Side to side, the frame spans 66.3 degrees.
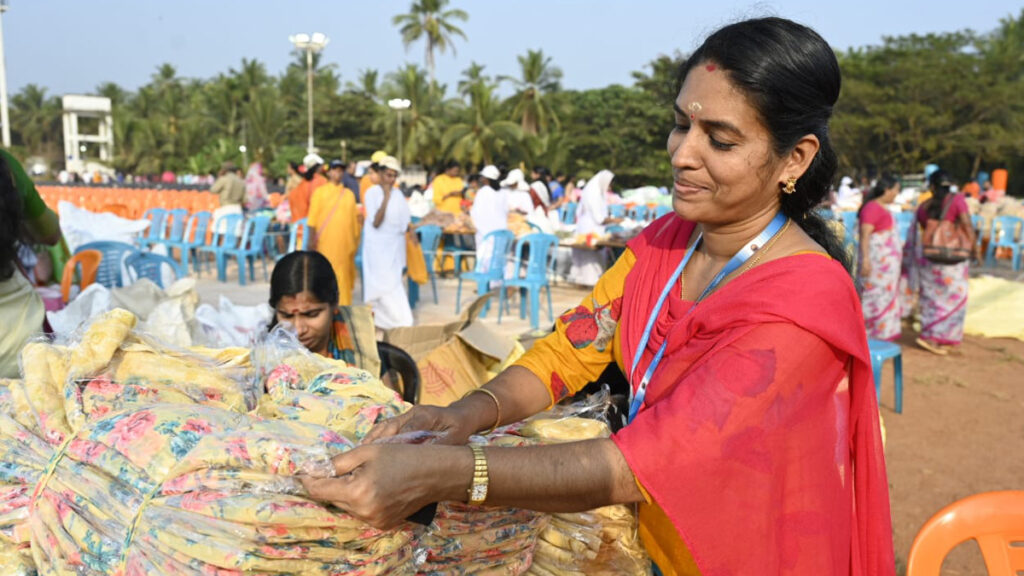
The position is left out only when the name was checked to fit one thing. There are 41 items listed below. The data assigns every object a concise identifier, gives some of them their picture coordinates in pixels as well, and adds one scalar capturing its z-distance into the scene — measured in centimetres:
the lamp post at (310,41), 1895
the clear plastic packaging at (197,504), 105
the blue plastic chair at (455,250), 1128
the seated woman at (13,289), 220
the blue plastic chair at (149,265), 574
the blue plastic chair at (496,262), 858
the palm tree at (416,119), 4101
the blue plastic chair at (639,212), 1766
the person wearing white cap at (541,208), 1118
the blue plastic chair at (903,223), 1381
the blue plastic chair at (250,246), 1051
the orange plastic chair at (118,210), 1391
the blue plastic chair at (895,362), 525
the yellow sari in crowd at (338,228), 751
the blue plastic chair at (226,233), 1078
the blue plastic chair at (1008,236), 1327
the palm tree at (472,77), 4706
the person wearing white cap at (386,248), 776
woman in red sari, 111
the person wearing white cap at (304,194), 1065
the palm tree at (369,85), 5053
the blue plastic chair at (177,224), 1127
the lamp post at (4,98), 2698
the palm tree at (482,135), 3875
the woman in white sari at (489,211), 965
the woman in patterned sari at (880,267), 773
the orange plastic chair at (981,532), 180
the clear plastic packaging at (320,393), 130
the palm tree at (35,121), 6906
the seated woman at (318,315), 283
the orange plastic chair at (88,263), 493
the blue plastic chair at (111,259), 554
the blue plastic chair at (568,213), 1705
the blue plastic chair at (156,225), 1135
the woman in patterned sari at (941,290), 748
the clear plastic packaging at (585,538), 140
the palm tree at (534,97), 4400
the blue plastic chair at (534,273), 848
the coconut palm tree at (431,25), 4803
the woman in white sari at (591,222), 1112
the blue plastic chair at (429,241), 1078
